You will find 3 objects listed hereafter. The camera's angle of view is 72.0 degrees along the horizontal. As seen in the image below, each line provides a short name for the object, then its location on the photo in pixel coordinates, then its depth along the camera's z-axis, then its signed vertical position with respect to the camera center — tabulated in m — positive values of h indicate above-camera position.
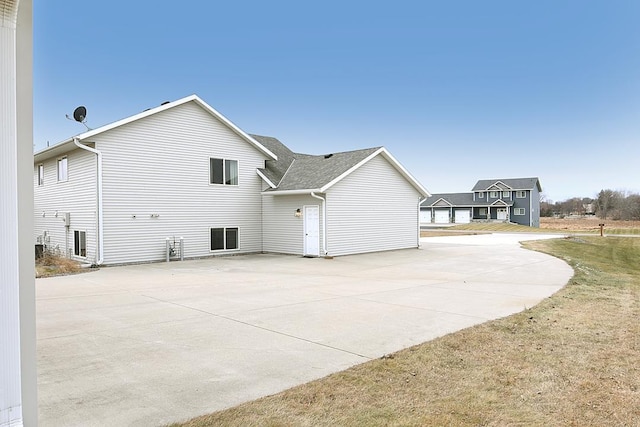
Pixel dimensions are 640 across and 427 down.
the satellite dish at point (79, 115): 15.49 +3.43
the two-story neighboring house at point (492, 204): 58.28 +0.53
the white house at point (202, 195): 15.52 +0.64
